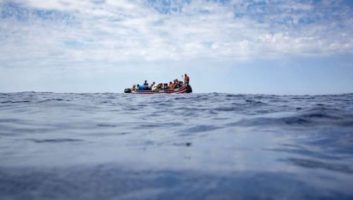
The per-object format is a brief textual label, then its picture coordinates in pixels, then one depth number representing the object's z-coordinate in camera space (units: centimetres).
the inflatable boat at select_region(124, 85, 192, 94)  3167
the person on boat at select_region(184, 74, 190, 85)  3220
